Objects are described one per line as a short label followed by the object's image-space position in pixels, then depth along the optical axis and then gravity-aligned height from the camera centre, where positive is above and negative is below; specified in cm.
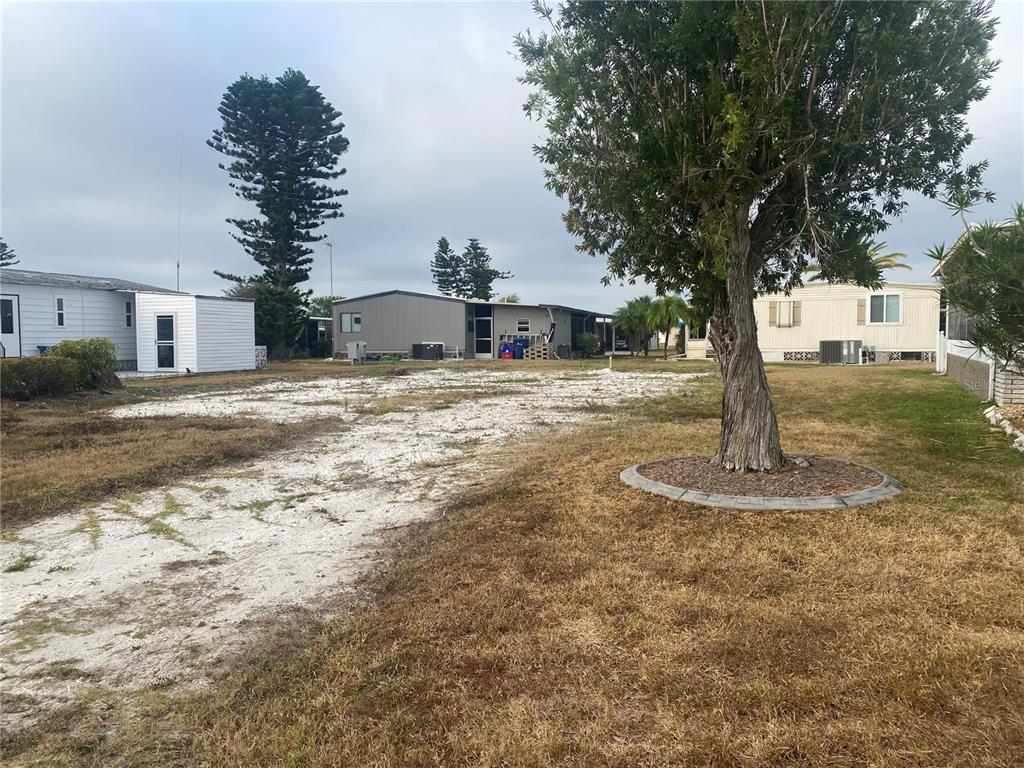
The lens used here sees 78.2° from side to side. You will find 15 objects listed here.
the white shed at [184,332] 2088 +86
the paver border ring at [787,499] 470 -113
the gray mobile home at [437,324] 3250 +165
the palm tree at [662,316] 3394 +202
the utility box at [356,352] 2877 +17
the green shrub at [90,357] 1377 +2
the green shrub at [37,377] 1222 -38
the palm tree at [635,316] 3638 +217
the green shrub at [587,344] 3656 +57
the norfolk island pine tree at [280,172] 3025 +926
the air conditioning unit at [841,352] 2494 -1
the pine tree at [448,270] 6064 +813
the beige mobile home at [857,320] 2511 +129
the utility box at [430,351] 3144 +21
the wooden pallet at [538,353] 3180 +7
